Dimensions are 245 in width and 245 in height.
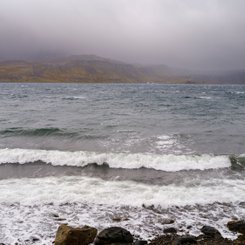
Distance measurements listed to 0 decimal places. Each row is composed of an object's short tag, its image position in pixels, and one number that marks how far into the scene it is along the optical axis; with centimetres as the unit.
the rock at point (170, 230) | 832
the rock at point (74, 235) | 745
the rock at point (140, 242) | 759
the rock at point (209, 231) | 815
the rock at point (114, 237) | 770
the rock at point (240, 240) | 758
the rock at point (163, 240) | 766
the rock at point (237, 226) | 836
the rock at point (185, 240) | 761
